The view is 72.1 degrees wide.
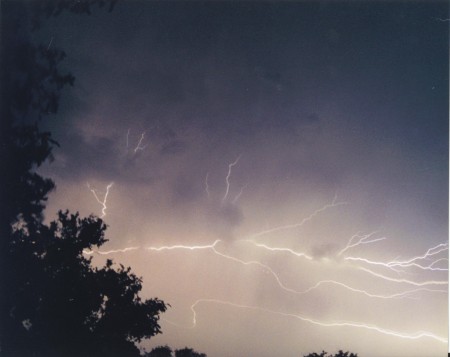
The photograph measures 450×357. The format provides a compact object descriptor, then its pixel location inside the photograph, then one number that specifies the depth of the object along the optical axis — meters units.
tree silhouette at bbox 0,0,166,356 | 10.44
